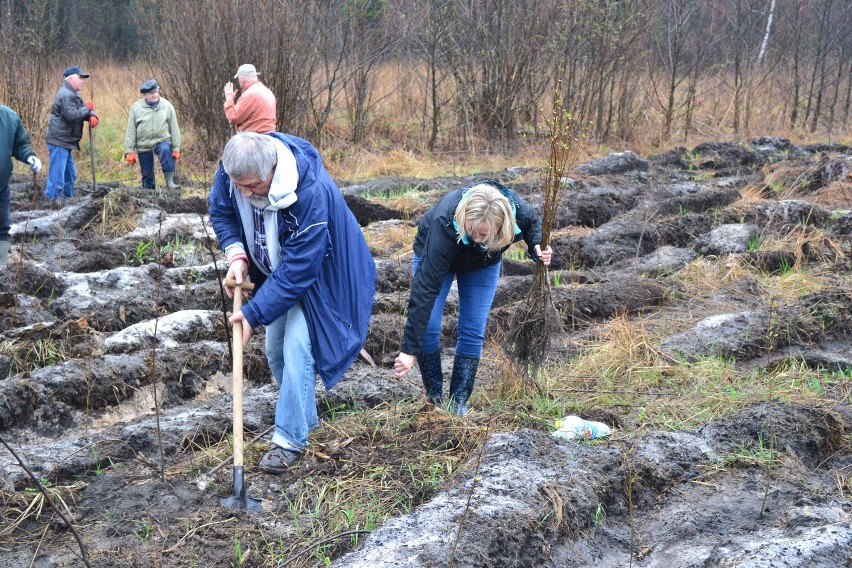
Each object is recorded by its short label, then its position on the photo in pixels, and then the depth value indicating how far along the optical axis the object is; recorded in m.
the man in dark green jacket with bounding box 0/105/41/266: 7.52
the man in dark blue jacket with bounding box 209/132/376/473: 3.76
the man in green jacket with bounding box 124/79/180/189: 11.59
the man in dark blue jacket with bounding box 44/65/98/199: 10.86
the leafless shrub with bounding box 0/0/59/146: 14.02
